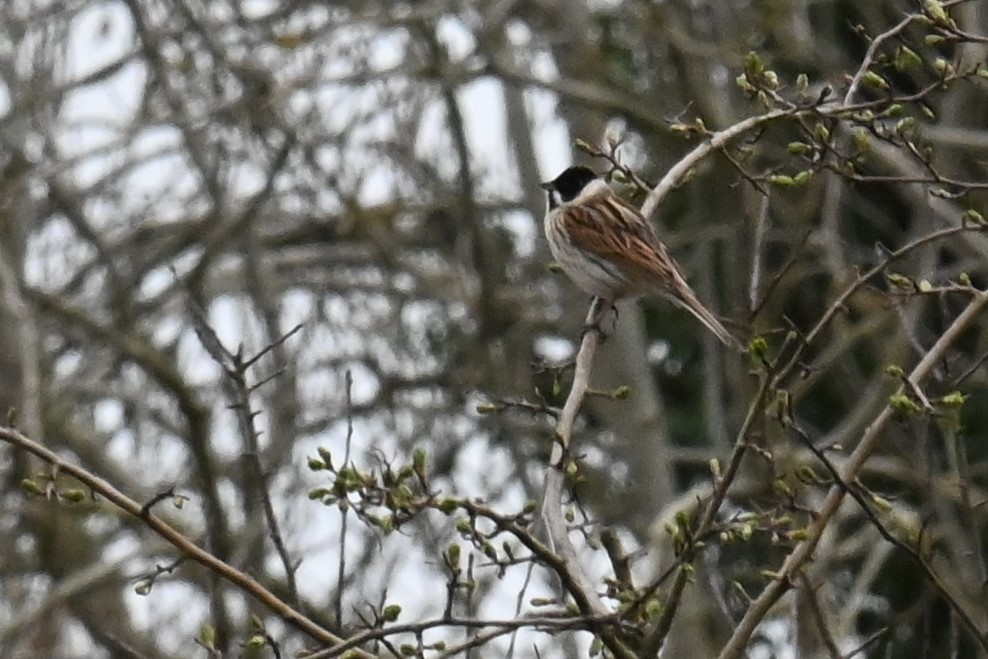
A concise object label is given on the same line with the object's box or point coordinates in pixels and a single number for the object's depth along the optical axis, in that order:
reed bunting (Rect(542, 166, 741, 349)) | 14.20
